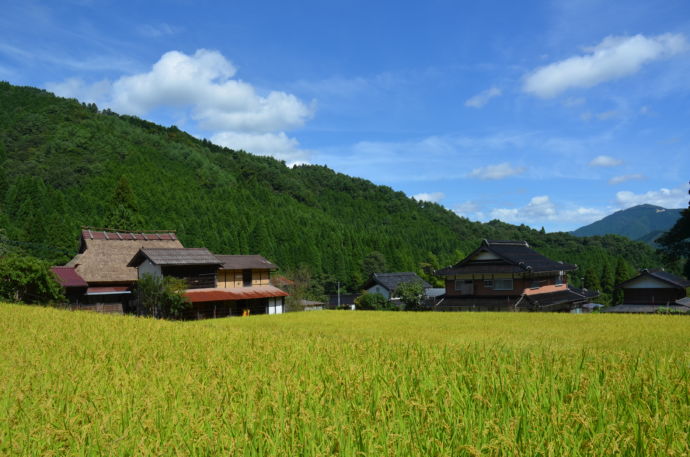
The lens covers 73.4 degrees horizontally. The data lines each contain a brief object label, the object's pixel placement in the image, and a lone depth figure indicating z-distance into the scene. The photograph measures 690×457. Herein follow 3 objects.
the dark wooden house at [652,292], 35.09
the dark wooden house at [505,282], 31.70
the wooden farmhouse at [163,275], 33.16
